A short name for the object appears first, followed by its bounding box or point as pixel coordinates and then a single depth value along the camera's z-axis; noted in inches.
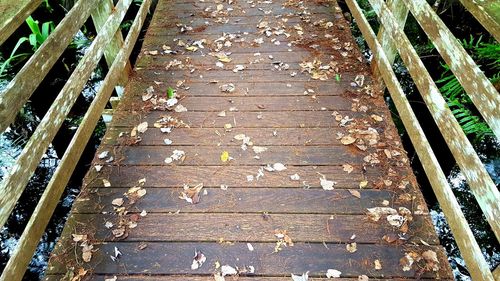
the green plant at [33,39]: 168.4
